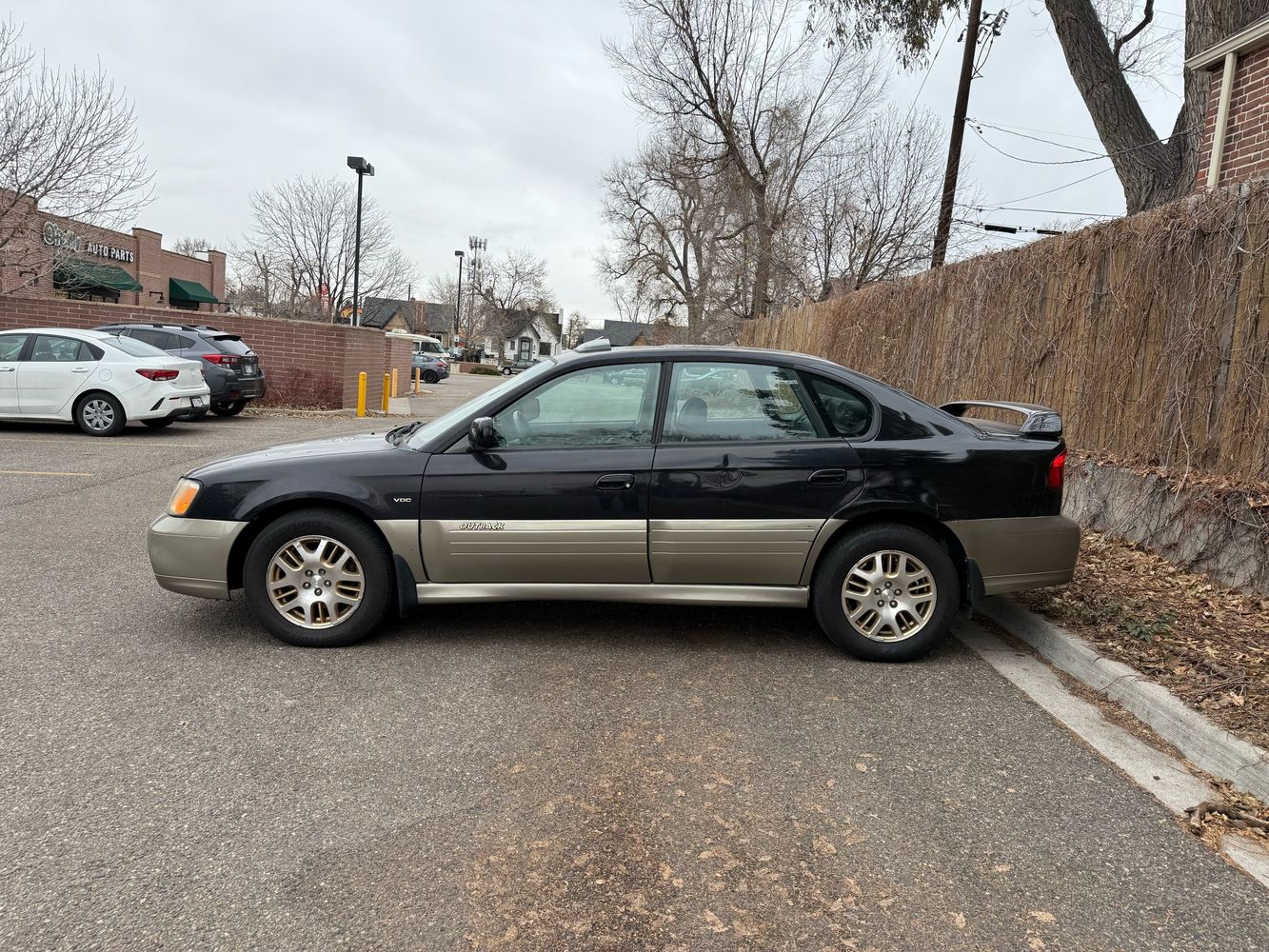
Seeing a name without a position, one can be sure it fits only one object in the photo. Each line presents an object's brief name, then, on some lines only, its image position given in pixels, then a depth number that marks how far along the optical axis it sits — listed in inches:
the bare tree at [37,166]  673.0
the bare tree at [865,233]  1041.5
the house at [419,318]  3625.2
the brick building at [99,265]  780.6
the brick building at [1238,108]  339.3
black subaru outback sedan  175.5
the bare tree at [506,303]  3304.6
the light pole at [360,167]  883.4
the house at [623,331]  4205.2
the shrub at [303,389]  753.0
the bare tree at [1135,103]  423.5
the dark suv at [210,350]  607.5
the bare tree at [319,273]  1385.3
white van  1856.1
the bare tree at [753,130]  1203.9
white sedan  492.1
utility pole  654.5
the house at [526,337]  3631.9
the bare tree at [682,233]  1378.0
